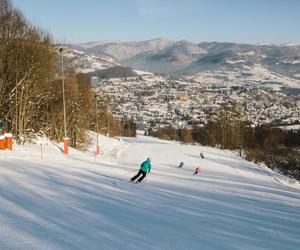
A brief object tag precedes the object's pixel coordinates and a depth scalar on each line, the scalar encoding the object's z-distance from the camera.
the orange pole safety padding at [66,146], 29.17
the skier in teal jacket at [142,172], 19.41
